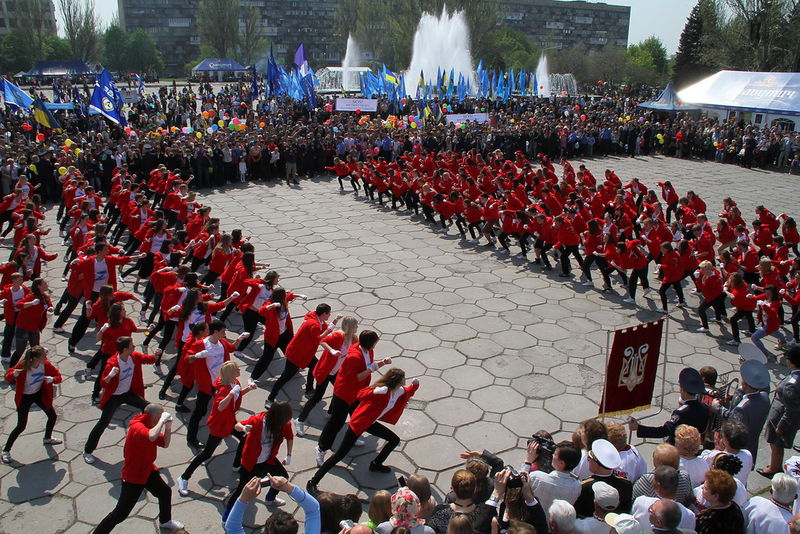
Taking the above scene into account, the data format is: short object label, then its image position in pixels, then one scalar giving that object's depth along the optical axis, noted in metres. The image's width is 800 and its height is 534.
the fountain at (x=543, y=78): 54.67
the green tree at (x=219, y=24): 88.94
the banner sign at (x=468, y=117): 27.34
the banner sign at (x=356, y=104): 28.94
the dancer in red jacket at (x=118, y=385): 6.24
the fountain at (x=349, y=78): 59.37
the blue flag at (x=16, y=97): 21.39
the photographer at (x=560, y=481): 4.28
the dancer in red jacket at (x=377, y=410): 5.66
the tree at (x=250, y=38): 93.56
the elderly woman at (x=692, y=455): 4.68
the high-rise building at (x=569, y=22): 129.12
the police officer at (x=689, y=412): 5.47
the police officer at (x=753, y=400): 5.79
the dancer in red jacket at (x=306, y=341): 6.99
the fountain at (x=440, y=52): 53.56
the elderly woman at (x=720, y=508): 4.02
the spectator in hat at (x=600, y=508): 3.87
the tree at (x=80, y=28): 78.12
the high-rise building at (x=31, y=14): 77.50
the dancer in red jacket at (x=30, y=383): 6.22
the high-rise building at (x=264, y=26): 118.44
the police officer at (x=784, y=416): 6.06
